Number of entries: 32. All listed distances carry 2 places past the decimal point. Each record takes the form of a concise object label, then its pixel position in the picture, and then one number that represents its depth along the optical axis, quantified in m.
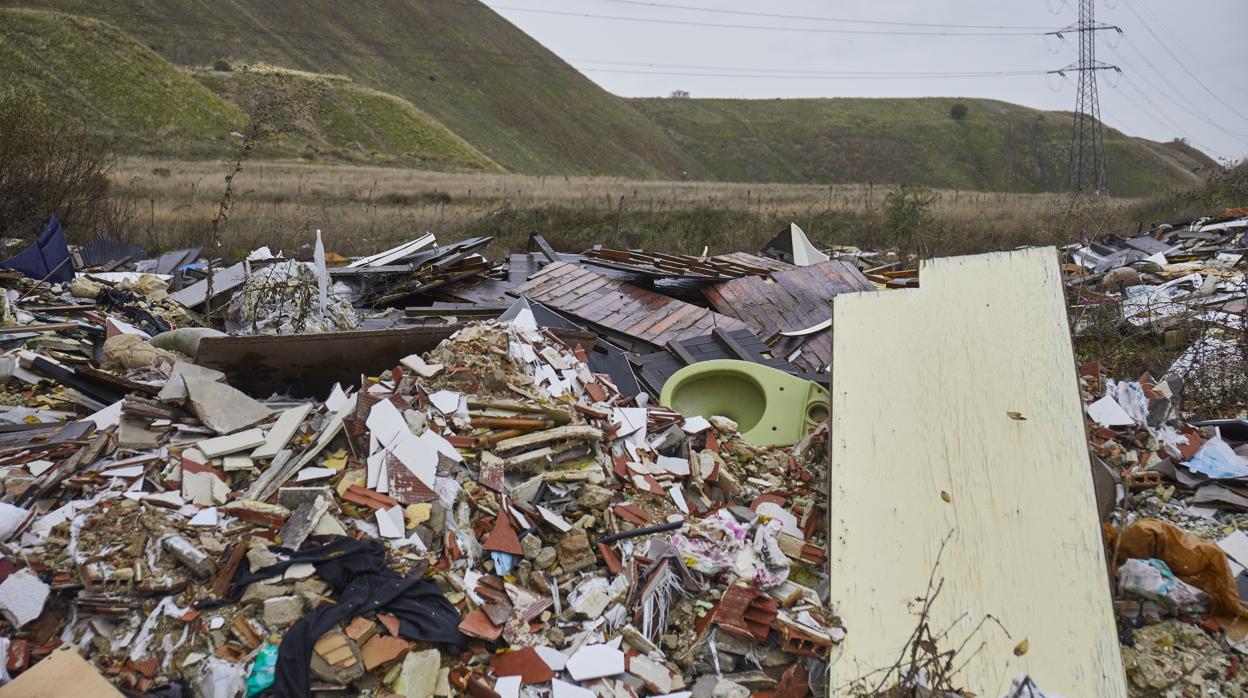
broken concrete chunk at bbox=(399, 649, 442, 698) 2.89
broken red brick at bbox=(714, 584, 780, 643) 3.26
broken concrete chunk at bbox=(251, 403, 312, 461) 3.92
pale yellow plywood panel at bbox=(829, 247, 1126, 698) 3.22
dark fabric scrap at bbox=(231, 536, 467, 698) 2.92
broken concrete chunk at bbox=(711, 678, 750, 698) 3.06
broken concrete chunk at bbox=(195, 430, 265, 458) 3.88
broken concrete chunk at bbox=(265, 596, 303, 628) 3.01
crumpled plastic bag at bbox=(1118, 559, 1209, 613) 3.47
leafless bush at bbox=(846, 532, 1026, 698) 2.87
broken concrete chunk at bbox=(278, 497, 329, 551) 3.33
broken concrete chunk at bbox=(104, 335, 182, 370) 5.65
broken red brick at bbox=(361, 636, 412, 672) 2.89
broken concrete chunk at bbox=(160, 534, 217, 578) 3.15
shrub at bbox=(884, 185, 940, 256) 14.05
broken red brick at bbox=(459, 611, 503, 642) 3.13
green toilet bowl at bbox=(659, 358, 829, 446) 5.24
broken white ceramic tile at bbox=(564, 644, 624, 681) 3.09
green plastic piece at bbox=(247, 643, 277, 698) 2.82
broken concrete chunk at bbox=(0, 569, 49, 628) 2.97
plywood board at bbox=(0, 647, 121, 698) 2.63
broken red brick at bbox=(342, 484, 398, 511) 3.60
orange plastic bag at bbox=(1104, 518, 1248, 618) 3.45
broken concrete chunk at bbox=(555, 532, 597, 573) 3.56
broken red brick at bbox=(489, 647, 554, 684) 3.06
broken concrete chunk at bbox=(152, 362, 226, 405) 4.30
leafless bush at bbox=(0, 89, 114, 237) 10.35
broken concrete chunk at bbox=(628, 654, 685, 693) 3.11
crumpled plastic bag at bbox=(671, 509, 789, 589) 3.58
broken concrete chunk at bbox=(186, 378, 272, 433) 4.18
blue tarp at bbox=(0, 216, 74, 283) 7.86
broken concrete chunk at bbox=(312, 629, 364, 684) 2.81
